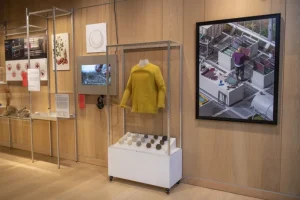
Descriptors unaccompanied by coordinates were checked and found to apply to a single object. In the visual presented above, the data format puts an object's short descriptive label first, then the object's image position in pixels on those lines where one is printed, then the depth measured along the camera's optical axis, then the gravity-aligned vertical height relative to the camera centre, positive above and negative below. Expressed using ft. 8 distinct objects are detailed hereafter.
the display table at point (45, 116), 13.24 -1.77
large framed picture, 9.25 +0.41
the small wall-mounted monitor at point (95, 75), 12.43 +0.31
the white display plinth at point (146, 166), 10.32 -3.48
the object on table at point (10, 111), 15.49 -1.71
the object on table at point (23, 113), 14.74 -1.76
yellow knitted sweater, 10.74 -0.34
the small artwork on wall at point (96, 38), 12.87 +2.12
